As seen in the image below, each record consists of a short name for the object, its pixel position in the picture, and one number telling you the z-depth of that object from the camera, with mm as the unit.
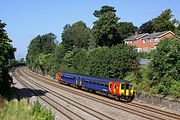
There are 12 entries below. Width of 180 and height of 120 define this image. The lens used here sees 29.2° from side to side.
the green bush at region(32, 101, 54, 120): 26562
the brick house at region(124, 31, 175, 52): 84062
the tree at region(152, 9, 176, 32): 102625
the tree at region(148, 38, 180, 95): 41062
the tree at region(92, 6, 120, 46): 85188
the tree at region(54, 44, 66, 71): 107125
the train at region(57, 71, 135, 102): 44338
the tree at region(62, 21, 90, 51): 128125
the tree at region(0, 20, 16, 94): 46312
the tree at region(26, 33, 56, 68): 169975
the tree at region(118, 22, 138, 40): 131250
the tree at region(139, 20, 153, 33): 132625
